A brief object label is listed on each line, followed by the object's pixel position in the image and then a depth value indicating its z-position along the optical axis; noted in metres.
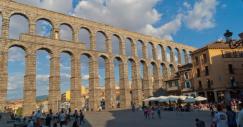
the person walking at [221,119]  6.97
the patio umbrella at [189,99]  24.97
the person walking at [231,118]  6.95
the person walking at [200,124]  8.53
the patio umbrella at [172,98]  26.72
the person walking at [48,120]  15.05
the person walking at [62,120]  14.22
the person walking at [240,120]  5.92
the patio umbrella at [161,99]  27.40
